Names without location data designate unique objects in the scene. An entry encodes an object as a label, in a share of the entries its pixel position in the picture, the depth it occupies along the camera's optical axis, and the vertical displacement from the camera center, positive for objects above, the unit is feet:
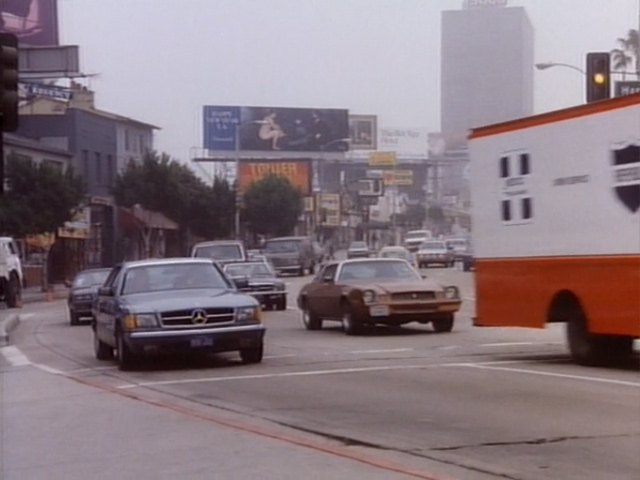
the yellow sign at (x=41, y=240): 192.65 +2.74
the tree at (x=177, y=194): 223.92 +10.82
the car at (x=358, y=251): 206.10 +0.69
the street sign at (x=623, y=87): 97.58 +12.35
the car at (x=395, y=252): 172.86 +0.35
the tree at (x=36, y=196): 183.73 +8.60
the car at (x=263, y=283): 118.62 -2.41
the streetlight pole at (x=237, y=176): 262.43 +21.23
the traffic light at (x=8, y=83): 40.24 +5.32
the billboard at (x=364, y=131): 461.37 +42.80
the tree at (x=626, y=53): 204.33 +30.44
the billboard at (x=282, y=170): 387.73 +25.18
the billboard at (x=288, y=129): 407.03 +38.91
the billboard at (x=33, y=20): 208.74 +37.27
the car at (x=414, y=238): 283.61 +3.66
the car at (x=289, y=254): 215.10 +0.27
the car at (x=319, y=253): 239.30 +0.45
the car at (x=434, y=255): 230.27 -0.17
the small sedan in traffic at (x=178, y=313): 60.13 -2.54
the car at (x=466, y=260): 206.90 -0.96
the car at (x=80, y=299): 112.06 -3.39
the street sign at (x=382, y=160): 452.76 +31.78
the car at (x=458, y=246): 239.91 +1.46
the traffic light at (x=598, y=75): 89.51 +11.80
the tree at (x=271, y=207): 306.55 +11.20
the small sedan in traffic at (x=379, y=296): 81.30 -2.56
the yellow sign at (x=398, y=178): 444.14 +25.28
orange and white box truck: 56.03 +1.32
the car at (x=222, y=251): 139.64 +0.61
